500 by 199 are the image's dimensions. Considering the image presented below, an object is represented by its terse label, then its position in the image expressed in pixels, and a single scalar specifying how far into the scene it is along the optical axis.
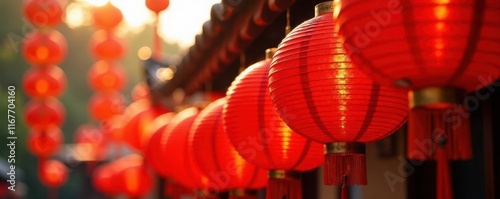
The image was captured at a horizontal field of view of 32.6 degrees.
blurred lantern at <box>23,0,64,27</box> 11.04
